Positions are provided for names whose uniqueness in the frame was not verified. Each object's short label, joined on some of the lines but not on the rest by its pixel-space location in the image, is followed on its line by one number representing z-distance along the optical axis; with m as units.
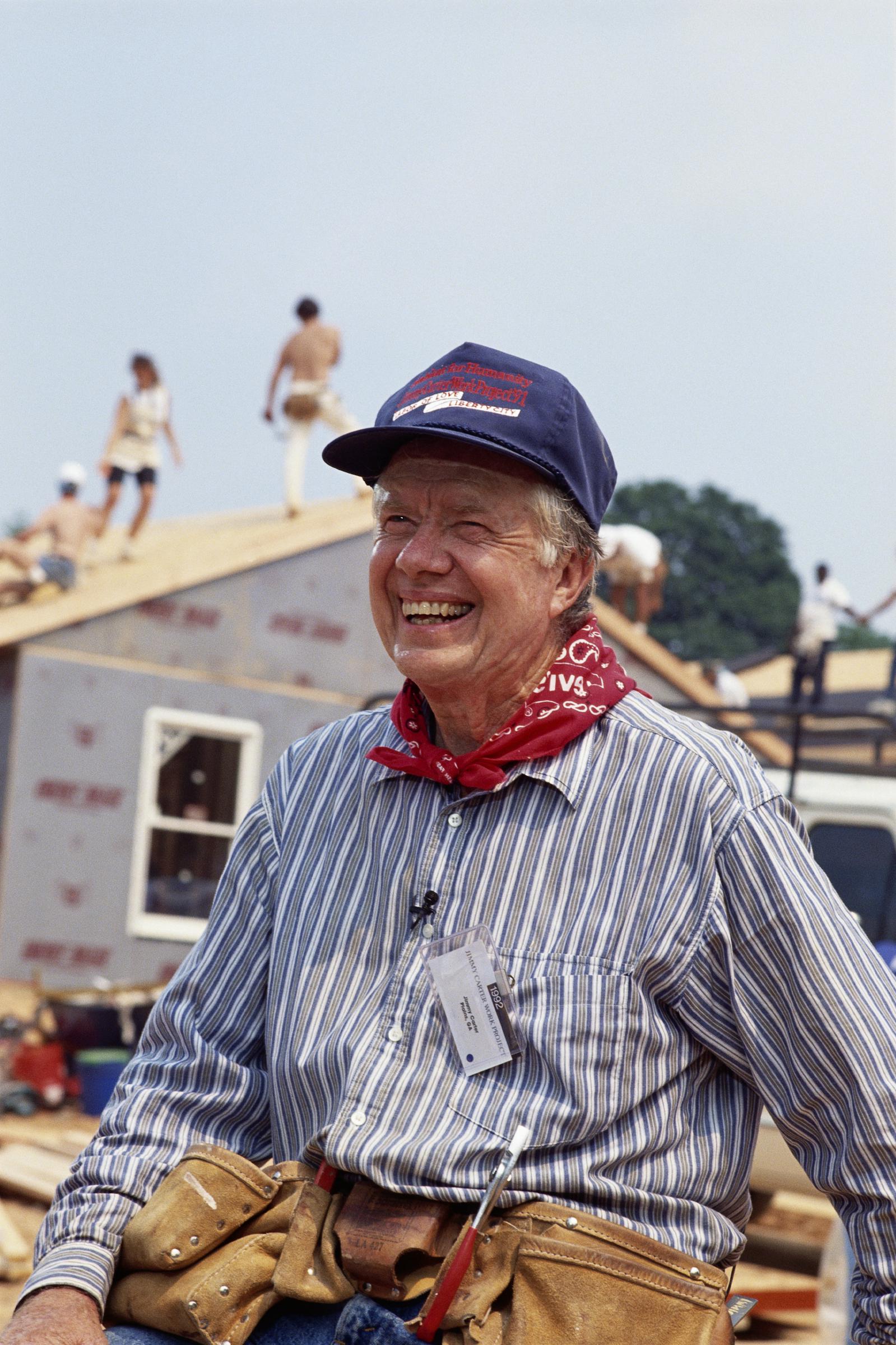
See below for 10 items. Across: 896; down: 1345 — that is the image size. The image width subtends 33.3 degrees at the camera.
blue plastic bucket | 10.83
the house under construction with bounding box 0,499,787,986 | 13.27
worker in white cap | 13.52
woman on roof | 15.19
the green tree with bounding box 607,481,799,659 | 73.56
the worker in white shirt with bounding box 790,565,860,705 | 11.81
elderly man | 2.03
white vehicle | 7.92
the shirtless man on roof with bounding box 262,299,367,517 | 15.90
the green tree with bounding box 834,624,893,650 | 70.88
